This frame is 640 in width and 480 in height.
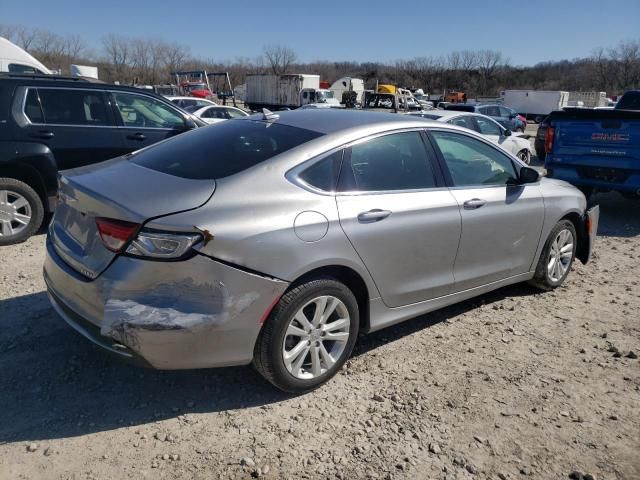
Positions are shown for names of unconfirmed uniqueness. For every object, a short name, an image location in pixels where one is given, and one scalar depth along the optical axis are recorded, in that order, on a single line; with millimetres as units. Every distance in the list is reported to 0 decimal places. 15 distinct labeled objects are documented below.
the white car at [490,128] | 10695
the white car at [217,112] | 16641
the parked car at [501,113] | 17241
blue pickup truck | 7121
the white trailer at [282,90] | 44228
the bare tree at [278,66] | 97750
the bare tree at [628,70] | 77188
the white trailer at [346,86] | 54438
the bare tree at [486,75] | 90694
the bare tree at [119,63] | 72369
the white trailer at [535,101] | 45281
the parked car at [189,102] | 20594
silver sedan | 2580
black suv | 5566
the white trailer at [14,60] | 14180
